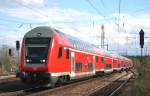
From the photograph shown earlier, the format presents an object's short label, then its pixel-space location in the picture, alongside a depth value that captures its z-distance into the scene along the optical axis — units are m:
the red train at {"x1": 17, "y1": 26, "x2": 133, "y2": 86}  16.23
